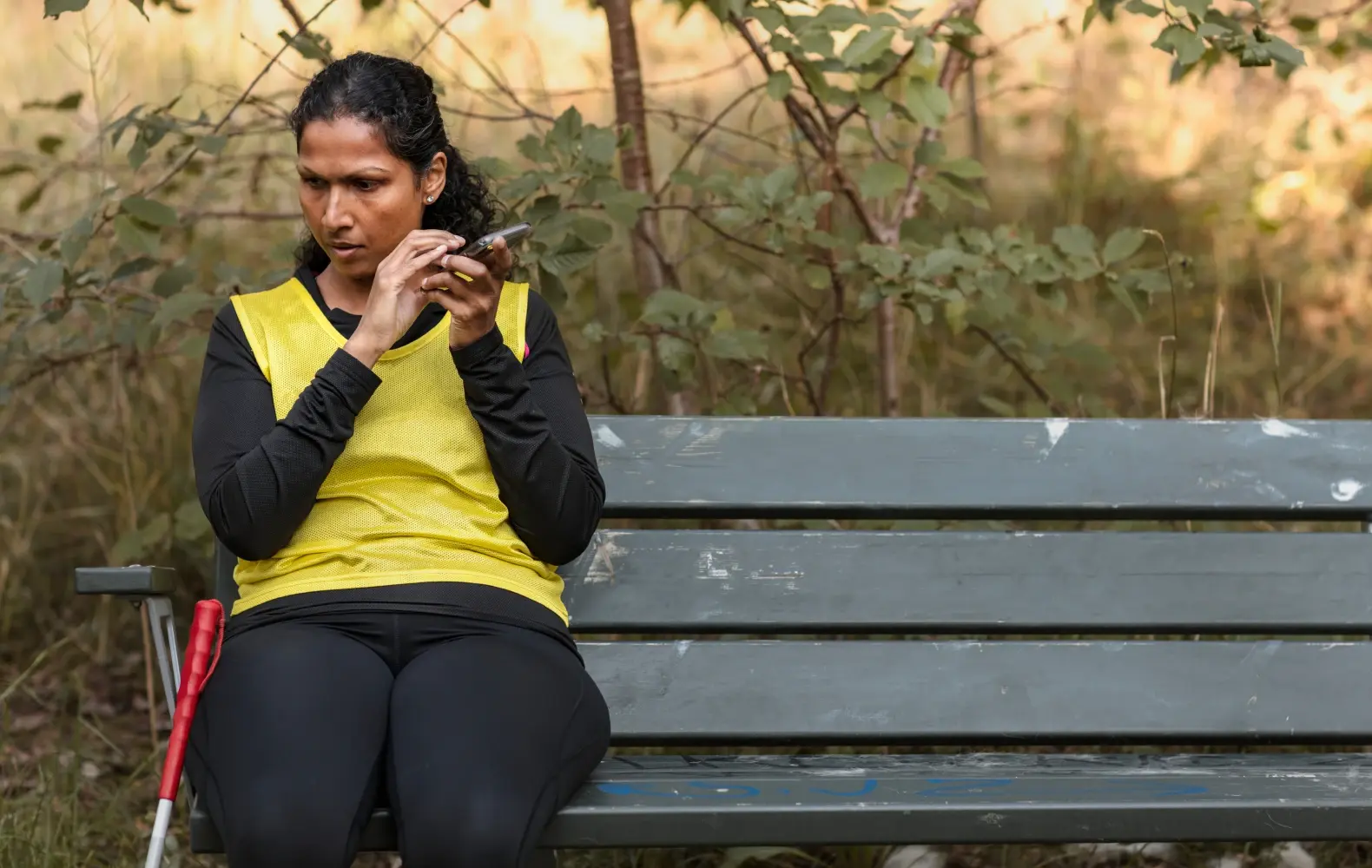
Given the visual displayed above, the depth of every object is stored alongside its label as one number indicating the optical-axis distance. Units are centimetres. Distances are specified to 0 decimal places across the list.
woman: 410
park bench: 532
